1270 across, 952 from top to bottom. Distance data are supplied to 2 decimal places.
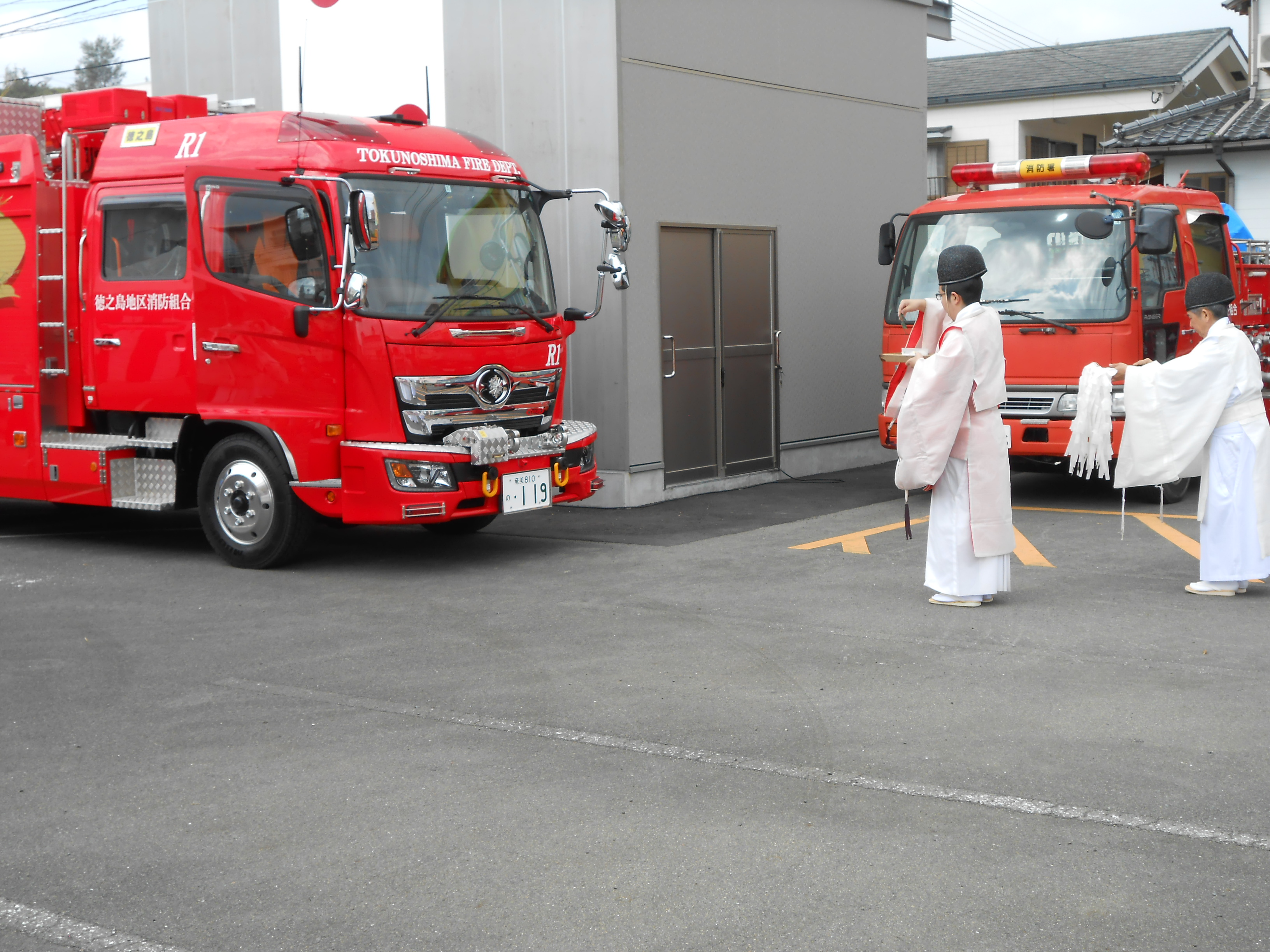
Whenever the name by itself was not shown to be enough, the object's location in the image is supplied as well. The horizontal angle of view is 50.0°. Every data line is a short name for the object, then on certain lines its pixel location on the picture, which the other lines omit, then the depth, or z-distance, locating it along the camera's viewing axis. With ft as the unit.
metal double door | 39.14
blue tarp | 46.16
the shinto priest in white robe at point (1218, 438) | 24.52
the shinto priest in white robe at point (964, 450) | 23.97
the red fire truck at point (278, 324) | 27.32
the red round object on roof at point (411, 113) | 30.37
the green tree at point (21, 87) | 138.21
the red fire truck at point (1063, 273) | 35.04
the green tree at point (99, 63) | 189.26
